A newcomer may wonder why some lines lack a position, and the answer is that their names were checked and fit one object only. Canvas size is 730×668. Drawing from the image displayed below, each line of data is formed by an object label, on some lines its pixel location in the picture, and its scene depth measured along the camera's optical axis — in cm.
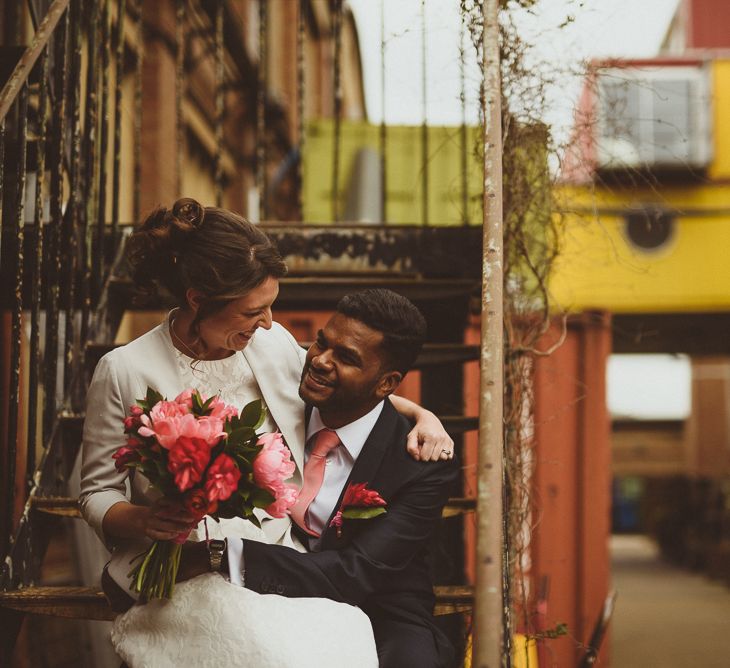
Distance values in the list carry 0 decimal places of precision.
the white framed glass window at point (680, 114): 1040
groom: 221
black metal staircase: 275
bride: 201
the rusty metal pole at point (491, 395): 166
